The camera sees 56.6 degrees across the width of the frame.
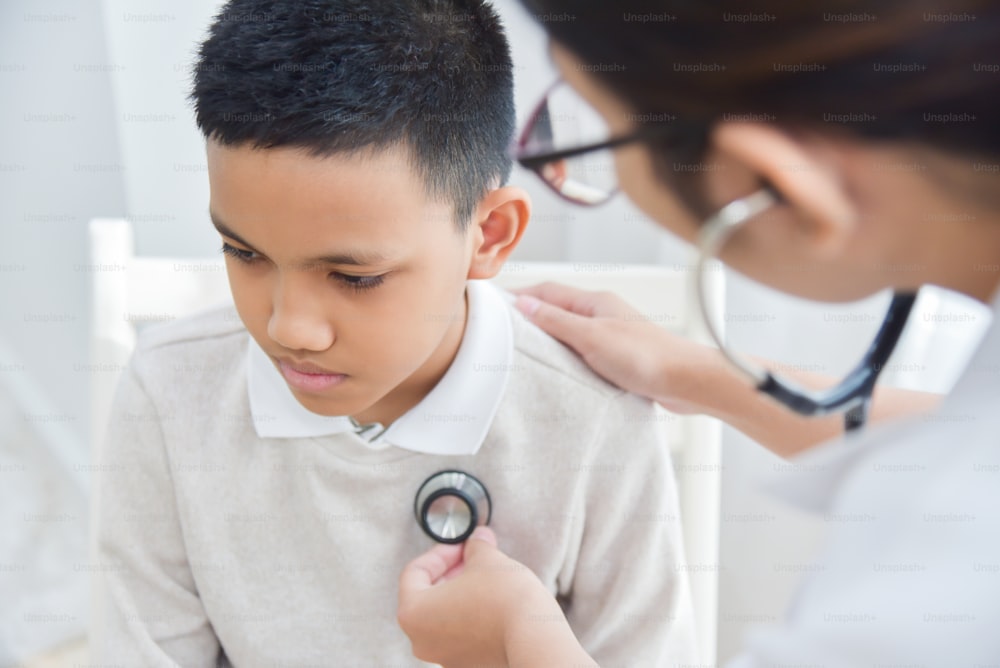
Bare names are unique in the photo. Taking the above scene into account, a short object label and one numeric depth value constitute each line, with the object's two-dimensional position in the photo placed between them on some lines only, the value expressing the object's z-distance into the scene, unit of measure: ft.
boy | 2.87
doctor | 1.36
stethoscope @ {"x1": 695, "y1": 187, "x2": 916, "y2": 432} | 1.53
